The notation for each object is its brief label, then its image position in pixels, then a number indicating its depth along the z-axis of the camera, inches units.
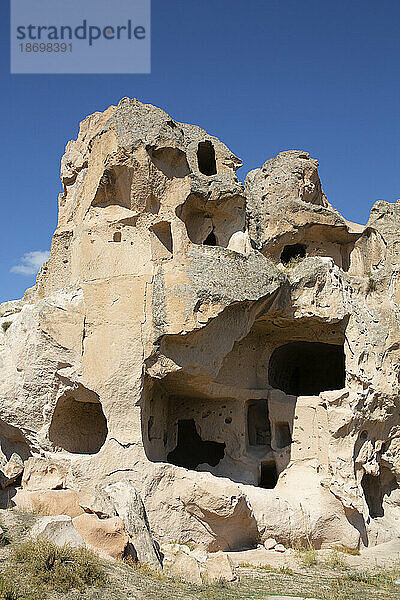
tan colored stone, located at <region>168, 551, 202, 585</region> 330.0
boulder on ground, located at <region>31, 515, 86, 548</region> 300.4
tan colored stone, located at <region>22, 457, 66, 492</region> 419.2
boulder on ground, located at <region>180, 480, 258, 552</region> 428.8
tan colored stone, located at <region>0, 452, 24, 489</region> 443.5
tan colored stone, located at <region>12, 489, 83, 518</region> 358.6
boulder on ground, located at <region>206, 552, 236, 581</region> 344.5
